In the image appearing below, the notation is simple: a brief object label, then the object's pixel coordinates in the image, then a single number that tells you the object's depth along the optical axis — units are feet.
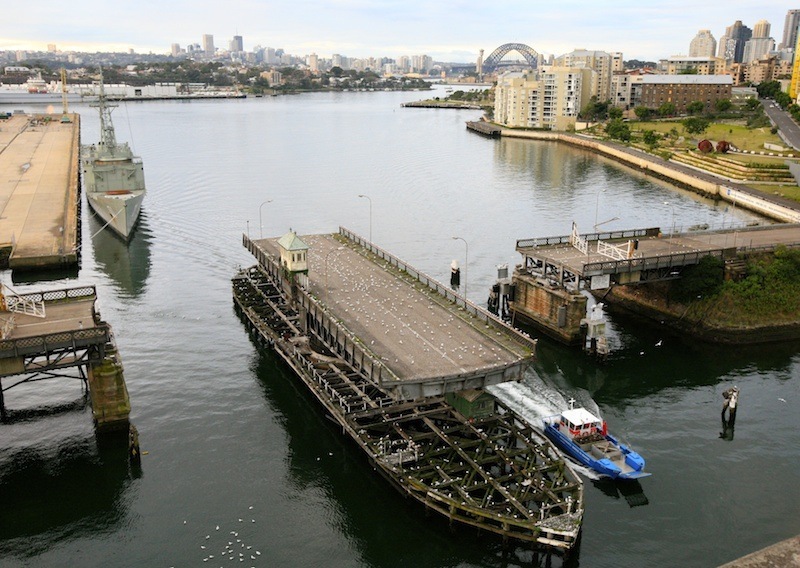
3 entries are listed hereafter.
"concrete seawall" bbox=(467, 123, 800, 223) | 304.50
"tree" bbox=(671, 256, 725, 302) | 184.44
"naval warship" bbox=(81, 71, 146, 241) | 300.81
